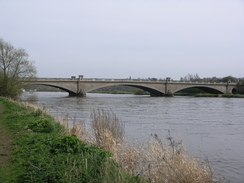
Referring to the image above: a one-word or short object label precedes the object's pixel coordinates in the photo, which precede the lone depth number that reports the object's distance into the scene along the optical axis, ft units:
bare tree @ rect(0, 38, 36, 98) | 129.90
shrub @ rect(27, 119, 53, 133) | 35.93
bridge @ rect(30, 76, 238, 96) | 215.72
